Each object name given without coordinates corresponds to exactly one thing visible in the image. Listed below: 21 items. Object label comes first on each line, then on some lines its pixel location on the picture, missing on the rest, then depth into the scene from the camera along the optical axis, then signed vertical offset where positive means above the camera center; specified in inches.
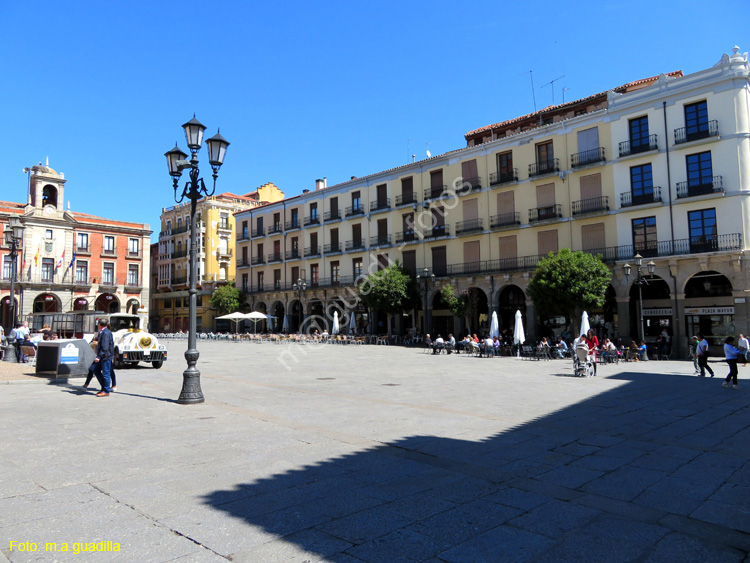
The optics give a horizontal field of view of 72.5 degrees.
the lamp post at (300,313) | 1778.5 +9.2
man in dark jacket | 429.1 -30.8
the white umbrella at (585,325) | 880.9 -31.6
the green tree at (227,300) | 2010.3 +72.5
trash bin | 514.9 -35.2
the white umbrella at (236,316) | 1635.1 +5.1
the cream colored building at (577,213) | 997.8 +238.6
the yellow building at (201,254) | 2252.7 +299.0
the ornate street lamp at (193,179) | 386.6 +117.8
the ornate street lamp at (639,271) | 901.2 +64.0
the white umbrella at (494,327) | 1024.2 -35.1
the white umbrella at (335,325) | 1462.8 -31.3
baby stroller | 612.7 -63.4
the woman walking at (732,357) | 492.7 -52.9
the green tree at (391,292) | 1409.9 +58.6
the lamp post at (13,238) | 744.3 +131.3
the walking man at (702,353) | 600.7 -58.9
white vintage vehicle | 669.3 -36.5
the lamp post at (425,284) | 1389.9 +79.4
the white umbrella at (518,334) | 959.0 -47.2
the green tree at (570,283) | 1008.2 +48.1
